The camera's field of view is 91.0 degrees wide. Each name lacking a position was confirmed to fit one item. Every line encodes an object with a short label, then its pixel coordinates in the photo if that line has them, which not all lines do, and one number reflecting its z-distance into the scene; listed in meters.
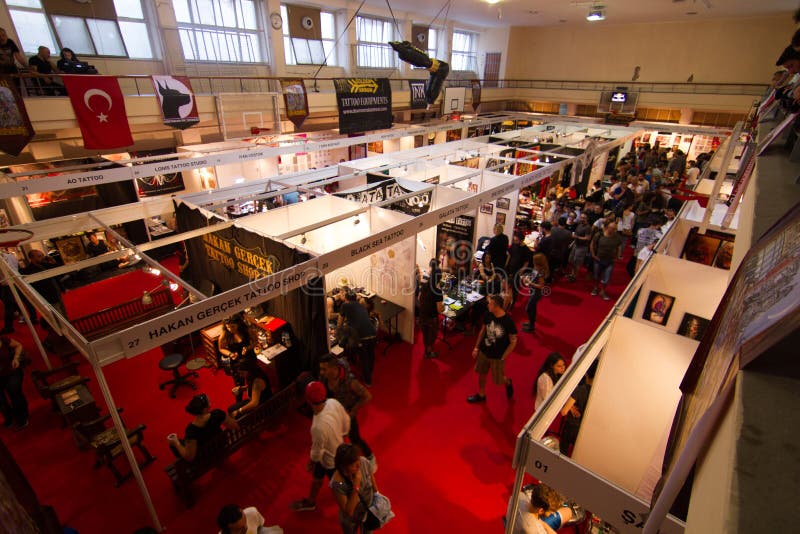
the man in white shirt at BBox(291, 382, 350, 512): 3.04
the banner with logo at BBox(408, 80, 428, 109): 12.92
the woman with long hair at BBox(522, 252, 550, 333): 5.78
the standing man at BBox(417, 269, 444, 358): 5.02
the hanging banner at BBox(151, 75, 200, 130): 7.83
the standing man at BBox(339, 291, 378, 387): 4.68
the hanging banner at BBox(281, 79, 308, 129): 9.89
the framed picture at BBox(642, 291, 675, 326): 3.95
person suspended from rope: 6.76
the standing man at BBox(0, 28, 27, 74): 6.22
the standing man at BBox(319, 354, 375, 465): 3.55
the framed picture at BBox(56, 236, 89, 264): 7.14
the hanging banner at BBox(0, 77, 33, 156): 5.86
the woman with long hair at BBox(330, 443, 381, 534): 2.50
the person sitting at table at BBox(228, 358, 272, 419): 4.03
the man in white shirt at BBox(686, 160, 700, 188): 10.06
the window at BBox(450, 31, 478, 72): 18.75
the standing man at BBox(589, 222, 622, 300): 6.46
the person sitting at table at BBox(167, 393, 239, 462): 3.35
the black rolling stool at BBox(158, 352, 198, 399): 4.84
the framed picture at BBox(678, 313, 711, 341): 3.82
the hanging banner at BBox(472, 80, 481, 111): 16.23
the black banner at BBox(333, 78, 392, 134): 10.75
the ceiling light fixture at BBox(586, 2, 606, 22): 10.84
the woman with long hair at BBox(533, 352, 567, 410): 3.52
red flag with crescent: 6.69
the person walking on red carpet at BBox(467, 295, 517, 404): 4.20
